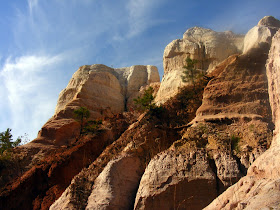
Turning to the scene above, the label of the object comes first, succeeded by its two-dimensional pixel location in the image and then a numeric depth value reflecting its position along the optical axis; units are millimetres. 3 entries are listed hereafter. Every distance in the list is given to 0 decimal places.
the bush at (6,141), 34309
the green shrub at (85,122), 26875
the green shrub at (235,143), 13697
